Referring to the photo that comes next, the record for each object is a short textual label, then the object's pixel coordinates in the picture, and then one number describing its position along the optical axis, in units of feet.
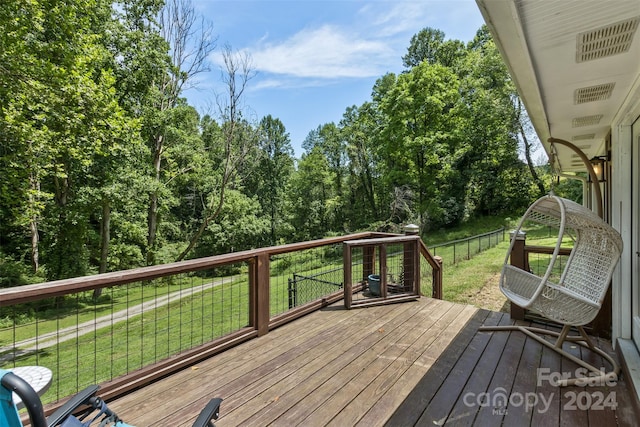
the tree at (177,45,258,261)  33.86
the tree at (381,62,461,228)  50.03
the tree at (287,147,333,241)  69.92
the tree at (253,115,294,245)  73.10
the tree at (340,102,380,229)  66.03
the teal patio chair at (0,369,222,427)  2.78
